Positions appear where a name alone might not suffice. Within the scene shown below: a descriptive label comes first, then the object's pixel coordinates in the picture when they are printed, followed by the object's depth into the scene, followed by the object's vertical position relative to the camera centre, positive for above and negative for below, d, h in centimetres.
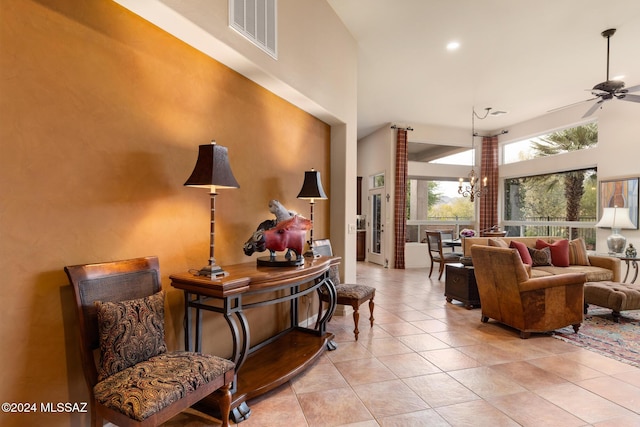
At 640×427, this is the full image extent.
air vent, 238 +147
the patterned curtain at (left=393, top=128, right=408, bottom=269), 786 +34
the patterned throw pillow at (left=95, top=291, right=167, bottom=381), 157 -61
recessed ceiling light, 438 +226
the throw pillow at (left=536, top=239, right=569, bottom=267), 517 -63
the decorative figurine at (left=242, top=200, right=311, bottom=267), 253 -20
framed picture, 547 +33
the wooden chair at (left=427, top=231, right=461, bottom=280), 648 -77
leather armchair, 345 -89
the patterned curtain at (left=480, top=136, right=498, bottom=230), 841 +59
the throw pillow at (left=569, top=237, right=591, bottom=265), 526 -65
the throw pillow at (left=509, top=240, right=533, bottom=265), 491 -57
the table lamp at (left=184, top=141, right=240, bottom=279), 200 +23
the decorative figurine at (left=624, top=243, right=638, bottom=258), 485 -57
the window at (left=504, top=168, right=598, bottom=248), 650 +21
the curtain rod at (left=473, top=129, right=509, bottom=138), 824 +204
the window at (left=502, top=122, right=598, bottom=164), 650 +154
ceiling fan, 390 +149
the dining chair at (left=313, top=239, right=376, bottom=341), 344 -86
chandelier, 793 +74
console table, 200 -82
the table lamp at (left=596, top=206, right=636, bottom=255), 510 -17
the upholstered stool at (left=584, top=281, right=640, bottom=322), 383 -98
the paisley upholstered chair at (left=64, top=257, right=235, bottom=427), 143 -75
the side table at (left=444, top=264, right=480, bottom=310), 460 -106
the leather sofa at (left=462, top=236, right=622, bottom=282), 480 -84
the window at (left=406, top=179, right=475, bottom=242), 838 +14
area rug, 312 -132
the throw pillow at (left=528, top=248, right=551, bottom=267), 517 -69
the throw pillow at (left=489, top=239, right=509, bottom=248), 497 -46
